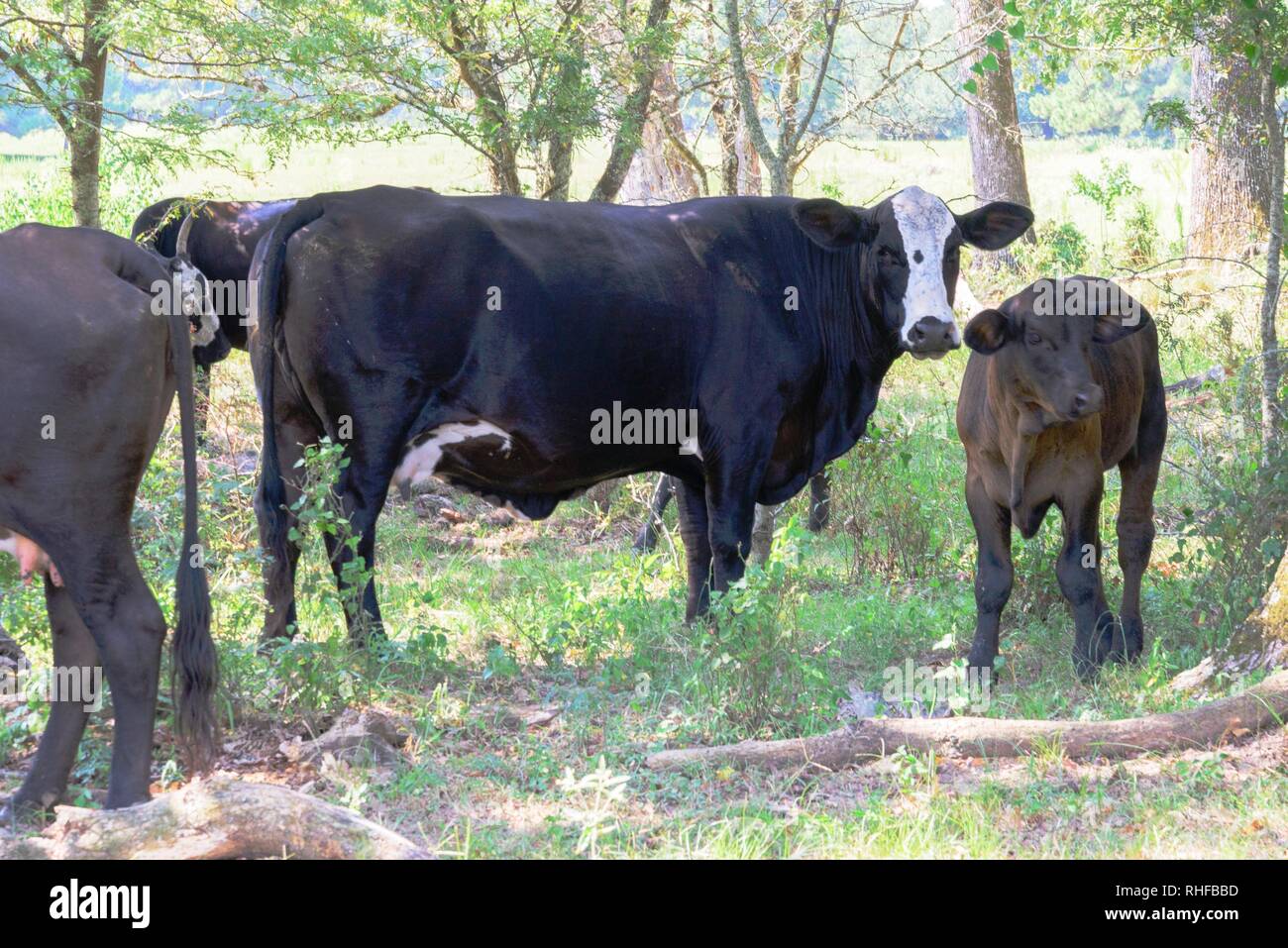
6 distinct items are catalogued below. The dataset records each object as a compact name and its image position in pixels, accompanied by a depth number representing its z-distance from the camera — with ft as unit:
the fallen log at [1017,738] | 17.04
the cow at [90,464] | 15.58
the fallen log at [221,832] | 13.30
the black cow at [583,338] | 22.35
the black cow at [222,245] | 30.73
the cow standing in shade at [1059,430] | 20.93
